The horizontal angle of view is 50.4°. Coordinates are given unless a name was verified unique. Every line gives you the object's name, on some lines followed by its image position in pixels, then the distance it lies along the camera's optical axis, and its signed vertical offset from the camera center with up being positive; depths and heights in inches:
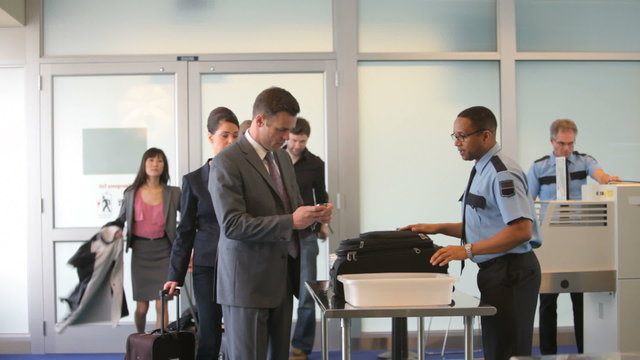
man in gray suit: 97.1 -6.9
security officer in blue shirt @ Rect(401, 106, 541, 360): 104.9 -9.2
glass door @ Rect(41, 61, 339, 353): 206.5 +16.3
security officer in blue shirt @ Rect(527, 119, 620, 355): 177.9 -0.1
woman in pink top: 187.9 -12.8
